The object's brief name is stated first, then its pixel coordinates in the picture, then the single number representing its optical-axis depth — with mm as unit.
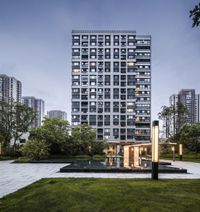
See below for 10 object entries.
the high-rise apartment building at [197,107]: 98407
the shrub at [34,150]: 21432
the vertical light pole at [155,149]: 8883
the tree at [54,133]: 25343
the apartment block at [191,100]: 97134
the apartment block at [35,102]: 119683
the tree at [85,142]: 29961
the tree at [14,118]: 30802
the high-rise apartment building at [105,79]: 56931
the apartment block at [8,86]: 87866
